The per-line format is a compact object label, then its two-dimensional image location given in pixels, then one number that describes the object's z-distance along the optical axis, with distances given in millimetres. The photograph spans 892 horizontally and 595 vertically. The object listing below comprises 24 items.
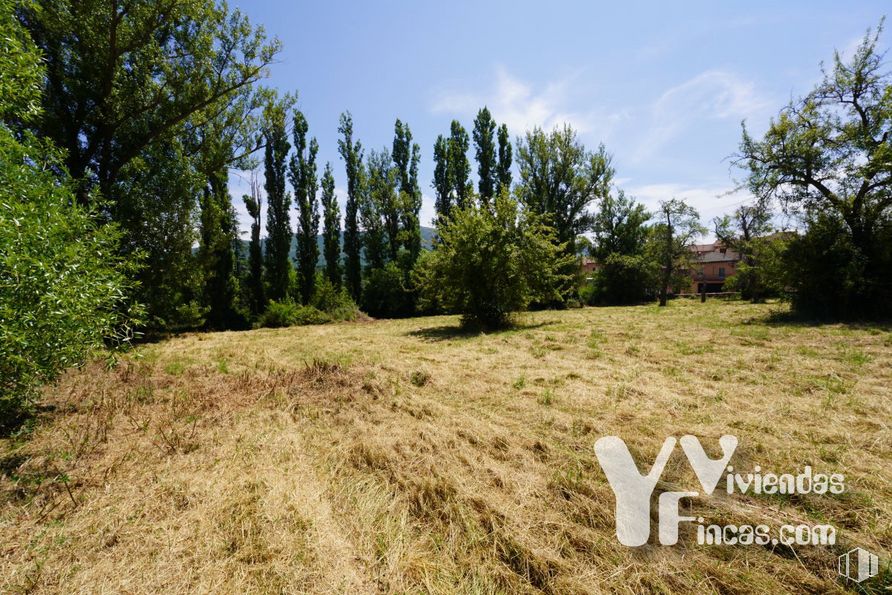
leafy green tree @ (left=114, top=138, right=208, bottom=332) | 12023
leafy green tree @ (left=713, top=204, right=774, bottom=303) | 25219
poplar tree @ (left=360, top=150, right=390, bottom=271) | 28984
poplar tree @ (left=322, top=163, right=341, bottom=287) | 27047
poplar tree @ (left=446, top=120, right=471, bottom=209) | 31000
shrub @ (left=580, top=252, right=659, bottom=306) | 28391
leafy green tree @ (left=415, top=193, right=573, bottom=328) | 12469
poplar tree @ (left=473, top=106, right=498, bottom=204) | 31109
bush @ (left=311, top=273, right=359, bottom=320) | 20191
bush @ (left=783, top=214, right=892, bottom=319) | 10812
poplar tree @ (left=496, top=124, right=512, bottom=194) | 31375
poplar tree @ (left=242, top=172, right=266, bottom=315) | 22969
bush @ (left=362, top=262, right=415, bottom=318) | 25000
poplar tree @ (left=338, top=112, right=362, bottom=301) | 27953
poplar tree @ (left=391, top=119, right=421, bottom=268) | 29938
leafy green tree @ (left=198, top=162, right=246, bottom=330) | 19859
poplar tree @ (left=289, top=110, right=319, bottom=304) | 25594
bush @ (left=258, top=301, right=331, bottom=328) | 18844
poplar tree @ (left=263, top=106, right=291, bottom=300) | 23938
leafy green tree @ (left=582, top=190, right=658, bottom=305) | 28625
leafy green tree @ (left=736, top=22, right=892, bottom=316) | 10922
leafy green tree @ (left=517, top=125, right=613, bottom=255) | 28453
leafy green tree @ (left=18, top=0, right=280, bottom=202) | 10406
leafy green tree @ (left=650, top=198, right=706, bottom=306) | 26312
